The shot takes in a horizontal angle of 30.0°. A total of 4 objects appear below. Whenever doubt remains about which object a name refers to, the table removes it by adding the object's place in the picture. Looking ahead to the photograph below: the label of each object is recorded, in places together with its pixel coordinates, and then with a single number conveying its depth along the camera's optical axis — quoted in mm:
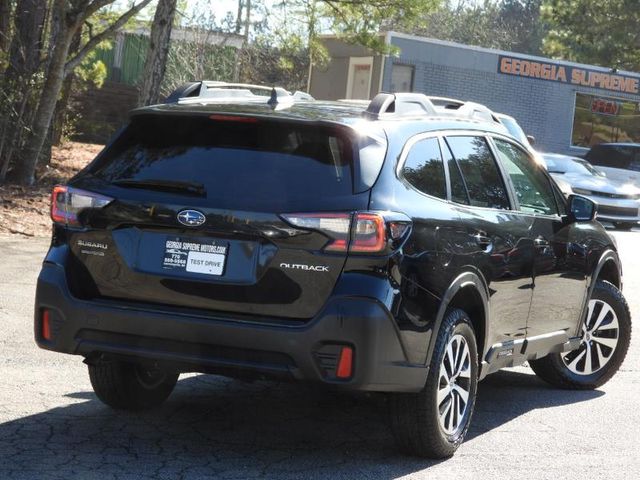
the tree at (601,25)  41750
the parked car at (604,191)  23203
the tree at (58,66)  16500
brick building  33281
